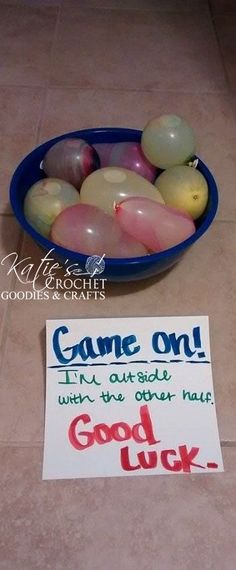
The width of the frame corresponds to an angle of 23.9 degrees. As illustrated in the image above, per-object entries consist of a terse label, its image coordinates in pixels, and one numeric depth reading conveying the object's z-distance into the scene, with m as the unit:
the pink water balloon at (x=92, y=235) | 0.52
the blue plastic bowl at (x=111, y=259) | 0.52
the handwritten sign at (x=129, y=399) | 0.49
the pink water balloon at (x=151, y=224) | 0.53
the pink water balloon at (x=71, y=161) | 0.59
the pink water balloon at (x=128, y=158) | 0.61
